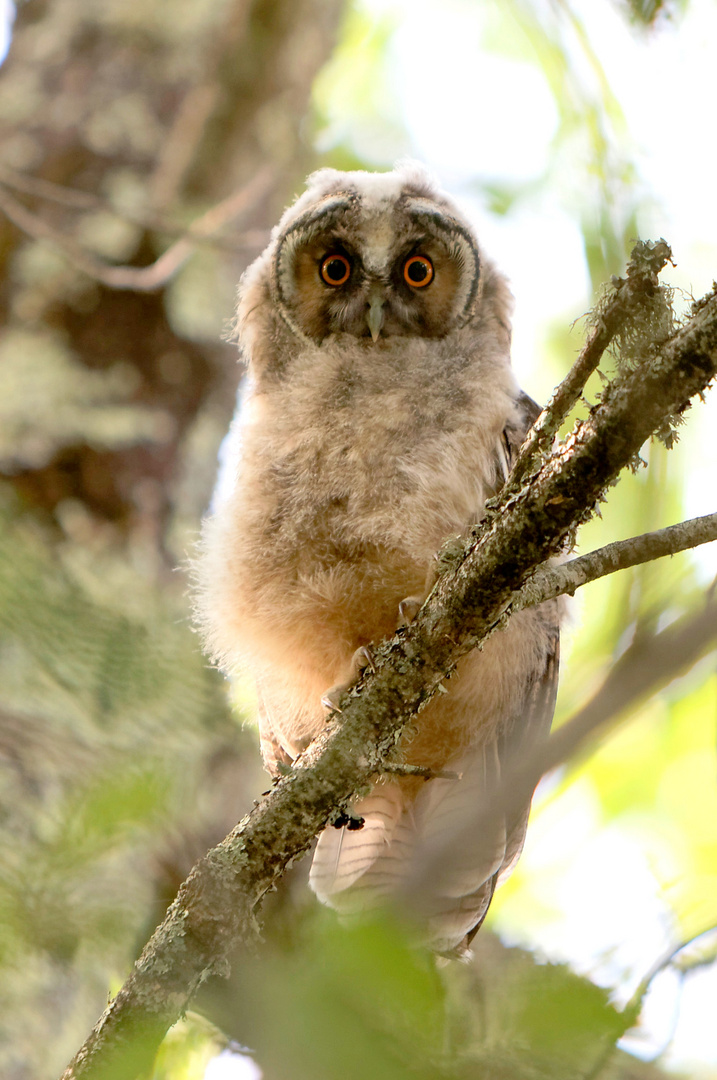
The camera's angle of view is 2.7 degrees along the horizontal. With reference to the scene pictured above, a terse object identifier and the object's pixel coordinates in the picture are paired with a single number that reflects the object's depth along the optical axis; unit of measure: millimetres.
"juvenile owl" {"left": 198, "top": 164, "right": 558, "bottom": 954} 5896
